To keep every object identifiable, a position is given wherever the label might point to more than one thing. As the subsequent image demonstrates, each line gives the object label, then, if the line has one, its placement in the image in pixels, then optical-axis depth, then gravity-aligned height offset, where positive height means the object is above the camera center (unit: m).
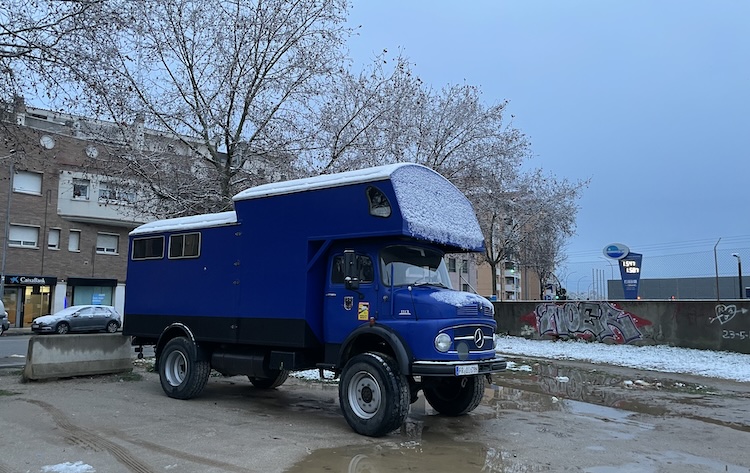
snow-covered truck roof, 8.31 +1.60
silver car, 29.48 -0.86
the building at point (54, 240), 36.03 +3.93
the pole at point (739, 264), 24.48 +1.87
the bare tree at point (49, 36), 11.31 +4.98
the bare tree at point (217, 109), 14.80 +4.83
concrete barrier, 12.33 -1.10
